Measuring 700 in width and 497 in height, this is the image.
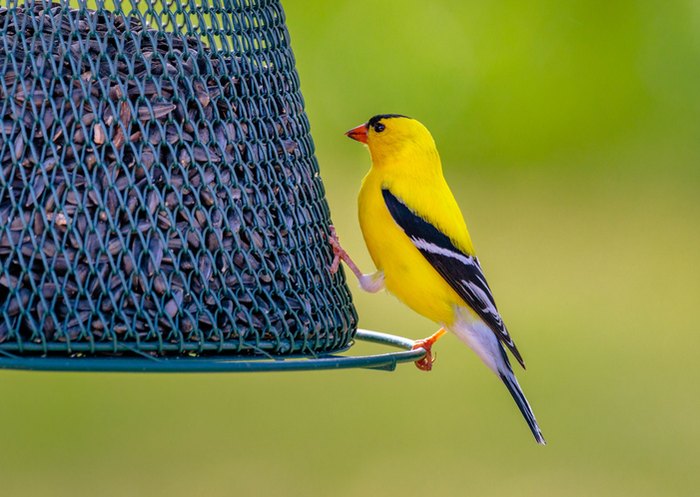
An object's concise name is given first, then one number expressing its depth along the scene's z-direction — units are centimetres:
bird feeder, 733
